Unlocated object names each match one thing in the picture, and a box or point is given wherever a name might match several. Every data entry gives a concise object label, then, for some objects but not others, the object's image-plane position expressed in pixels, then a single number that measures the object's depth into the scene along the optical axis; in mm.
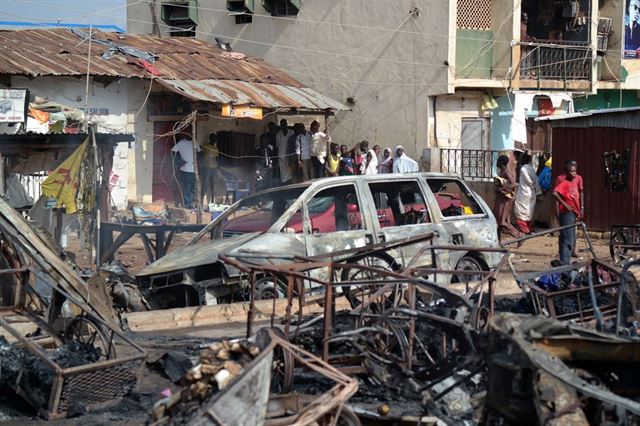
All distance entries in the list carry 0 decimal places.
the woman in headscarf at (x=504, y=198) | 21719
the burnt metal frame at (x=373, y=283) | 7539
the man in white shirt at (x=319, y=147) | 25938
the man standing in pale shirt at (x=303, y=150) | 26062
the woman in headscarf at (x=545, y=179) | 23391
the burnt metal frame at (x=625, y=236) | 13246
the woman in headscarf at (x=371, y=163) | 25391
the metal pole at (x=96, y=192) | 14805
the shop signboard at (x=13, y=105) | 17828
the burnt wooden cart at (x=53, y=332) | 8008
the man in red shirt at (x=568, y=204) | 16000
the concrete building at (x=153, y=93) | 22516
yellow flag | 14781
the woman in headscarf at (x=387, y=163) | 25594
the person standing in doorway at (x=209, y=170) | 25594
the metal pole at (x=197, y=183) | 20516
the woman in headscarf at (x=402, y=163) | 25031
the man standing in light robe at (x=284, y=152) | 26406
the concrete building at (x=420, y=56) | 27469
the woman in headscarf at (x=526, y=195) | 21375
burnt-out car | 11898
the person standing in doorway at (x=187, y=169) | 24734
